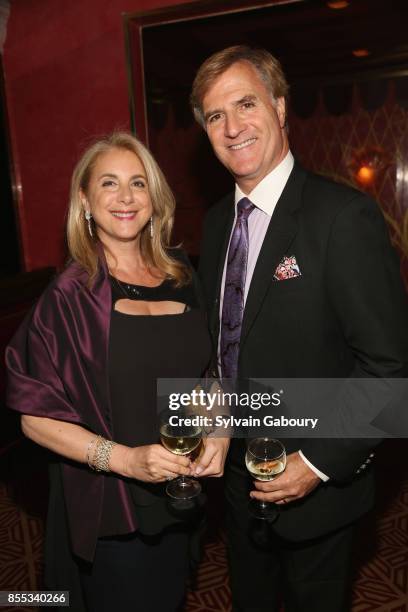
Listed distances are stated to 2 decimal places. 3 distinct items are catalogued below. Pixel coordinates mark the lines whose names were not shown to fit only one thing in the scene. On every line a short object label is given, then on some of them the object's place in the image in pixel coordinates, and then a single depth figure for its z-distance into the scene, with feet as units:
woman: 5.70
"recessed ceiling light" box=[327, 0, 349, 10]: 14.70
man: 5.18
